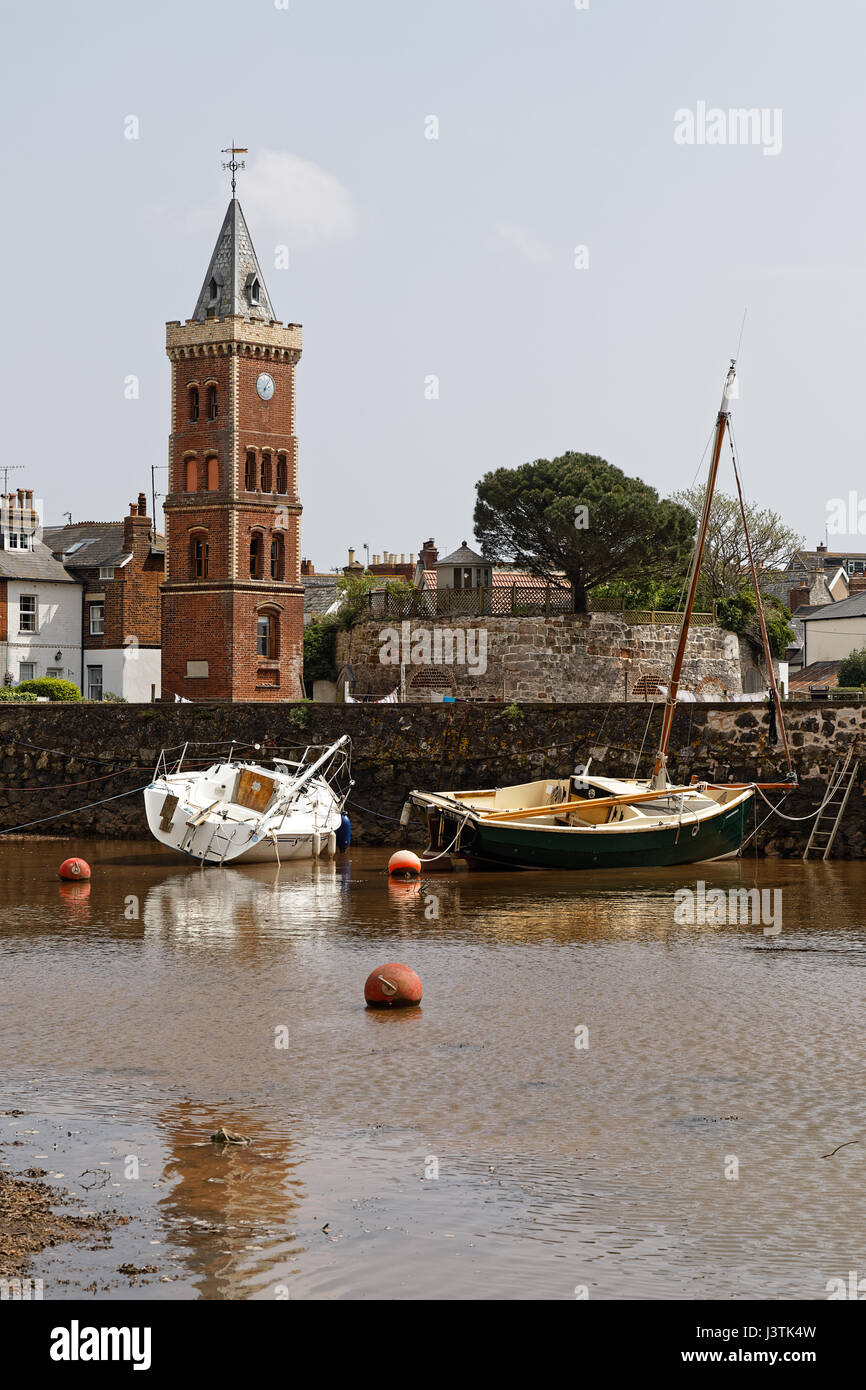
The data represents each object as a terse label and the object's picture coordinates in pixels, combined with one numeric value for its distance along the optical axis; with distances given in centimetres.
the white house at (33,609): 6200
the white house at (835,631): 7756
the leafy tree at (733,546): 6969
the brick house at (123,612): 6331
